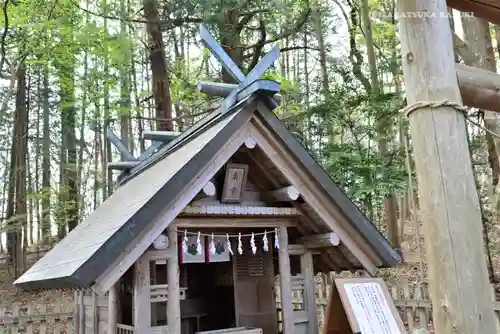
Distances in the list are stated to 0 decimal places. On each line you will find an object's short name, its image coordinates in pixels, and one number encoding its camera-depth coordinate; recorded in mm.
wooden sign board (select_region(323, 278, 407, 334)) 4281
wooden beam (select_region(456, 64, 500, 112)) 2961
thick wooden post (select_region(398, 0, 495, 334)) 2547
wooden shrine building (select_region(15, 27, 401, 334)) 4909
